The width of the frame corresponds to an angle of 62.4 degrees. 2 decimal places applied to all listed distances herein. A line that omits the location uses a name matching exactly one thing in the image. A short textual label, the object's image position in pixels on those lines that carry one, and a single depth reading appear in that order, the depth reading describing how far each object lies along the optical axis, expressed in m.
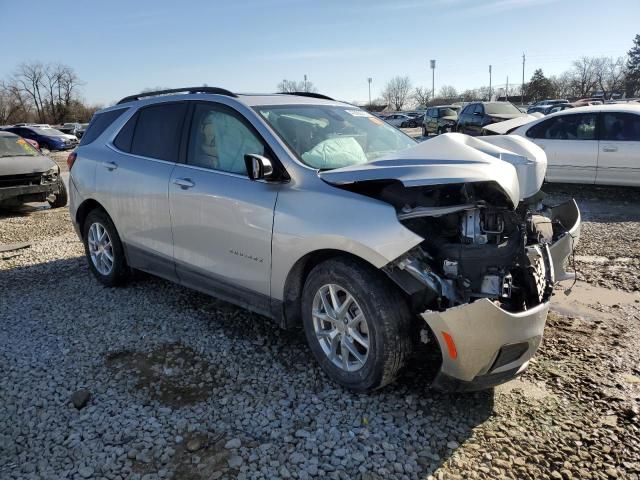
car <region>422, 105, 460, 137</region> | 25.14
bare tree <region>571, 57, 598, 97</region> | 80.56
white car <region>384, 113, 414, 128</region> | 48.03
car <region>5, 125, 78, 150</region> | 29.59
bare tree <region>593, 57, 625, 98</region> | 79.12
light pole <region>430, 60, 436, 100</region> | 81.31
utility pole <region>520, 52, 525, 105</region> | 75.75
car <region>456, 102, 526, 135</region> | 17.02
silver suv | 2.90
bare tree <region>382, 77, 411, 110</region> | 111.38
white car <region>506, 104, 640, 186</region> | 8.66
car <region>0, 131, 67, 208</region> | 9.43
